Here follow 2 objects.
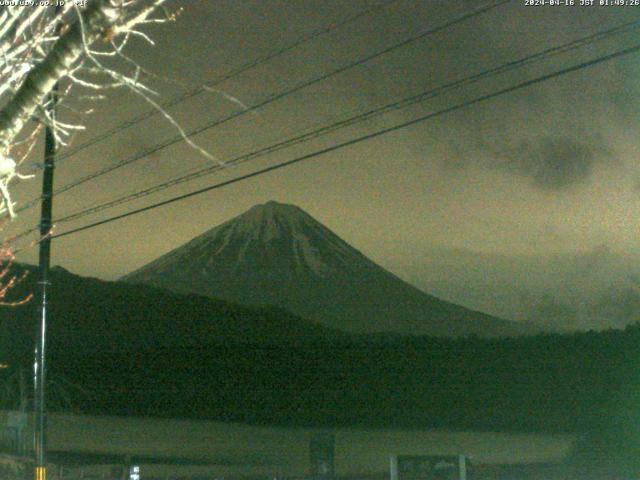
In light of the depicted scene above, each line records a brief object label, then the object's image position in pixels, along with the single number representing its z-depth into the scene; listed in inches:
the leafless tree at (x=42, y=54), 183.0
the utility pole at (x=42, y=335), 716.0
